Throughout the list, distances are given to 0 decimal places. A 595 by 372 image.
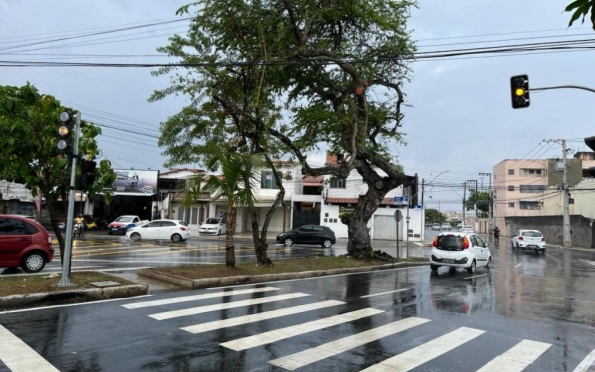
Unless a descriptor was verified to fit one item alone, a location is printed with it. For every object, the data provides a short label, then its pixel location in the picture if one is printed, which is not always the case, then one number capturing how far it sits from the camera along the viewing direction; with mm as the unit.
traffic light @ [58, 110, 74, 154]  9523
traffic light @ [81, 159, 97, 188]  10055
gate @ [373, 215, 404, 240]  43875
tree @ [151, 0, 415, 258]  14766
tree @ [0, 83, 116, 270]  10094
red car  12430
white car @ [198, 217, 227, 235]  38531
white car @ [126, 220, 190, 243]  29625
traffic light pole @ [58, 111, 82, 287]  9719
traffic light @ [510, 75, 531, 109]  12664
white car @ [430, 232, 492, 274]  17562
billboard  43719
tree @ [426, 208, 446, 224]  156612
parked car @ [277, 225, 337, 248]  30859
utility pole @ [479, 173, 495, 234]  77275
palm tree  13000
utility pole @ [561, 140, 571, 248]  43188
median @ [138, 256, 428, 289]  12086
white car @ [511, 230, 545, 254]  33406
